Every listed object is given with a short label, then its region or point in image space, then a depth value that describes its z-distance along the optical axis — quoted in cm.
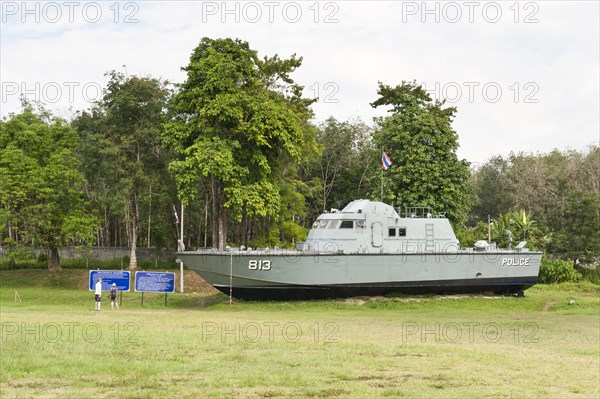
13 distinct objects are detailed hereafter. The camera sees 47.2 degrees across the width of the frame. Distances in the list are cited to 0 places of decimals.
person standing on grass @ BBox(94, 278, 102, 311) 2831
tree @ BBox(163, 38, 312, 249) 3725
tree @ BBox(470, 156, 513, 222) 7631
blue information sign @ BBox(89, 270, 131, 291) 3009
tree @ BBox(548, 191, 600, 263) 4603
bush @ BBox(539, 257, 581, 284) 4434
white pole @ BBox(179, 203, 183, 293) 4099
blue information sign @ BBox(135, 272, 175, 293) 3020
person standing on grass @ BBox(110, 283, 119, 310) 2973
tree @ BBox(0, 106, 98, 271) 4316
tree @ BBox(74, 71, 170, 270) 4525
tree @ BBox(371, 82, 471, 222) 4753
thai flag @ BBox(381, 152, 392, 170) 3560
